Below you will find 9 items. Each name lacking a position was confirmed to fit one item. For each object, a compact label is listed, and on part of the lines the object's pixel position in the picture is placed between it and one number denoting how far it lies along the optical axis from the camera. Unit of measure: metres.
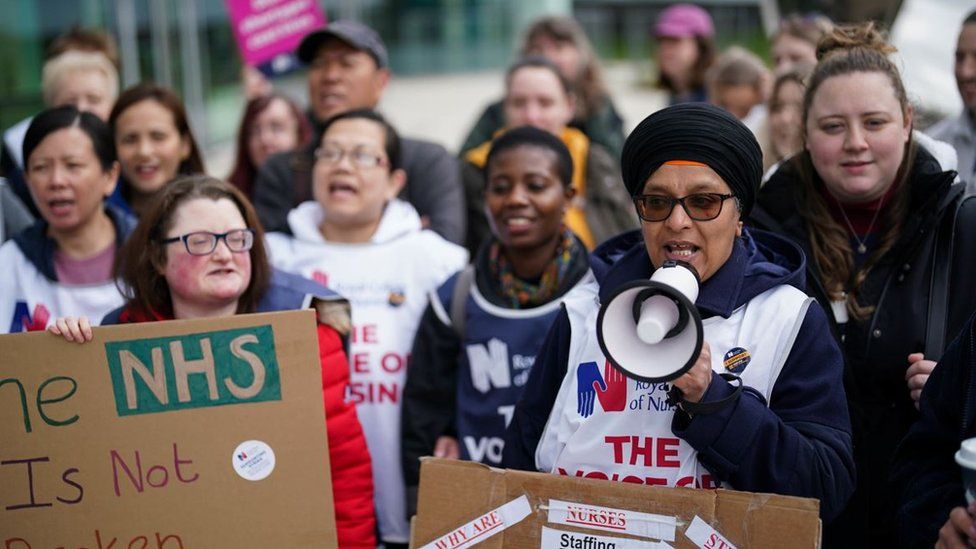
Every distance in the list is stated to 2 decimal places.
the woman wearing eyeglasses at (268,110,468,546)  3.89
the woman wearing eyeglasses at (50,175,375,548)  3.19
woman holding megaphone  2.38
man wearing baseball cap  4.76
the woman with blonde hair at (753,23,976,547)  2.95
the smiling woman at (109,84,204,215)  4.63
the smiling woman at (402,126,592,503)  3.60
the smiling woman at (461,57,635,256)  5.10
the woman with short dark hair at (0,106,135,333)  3.68
